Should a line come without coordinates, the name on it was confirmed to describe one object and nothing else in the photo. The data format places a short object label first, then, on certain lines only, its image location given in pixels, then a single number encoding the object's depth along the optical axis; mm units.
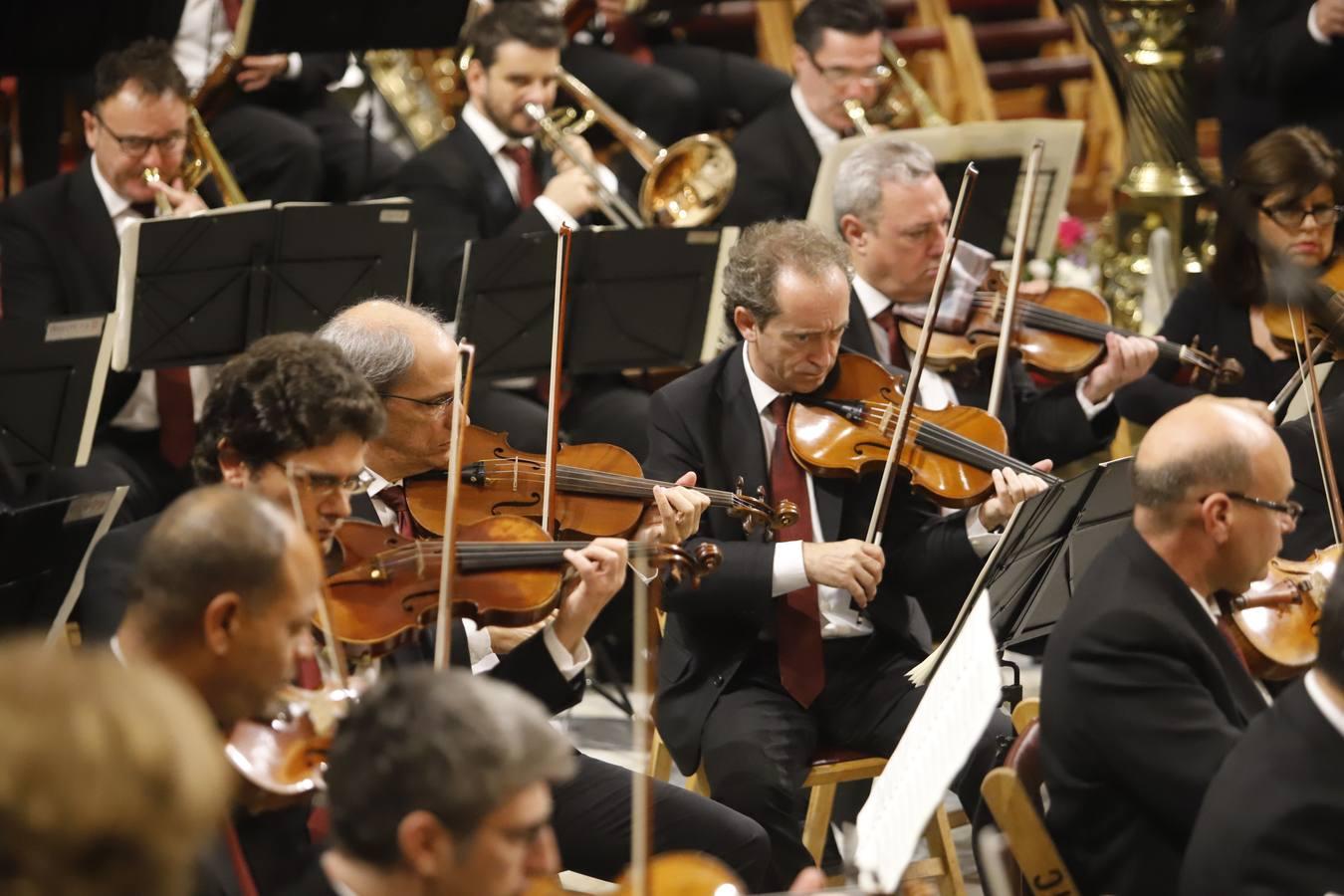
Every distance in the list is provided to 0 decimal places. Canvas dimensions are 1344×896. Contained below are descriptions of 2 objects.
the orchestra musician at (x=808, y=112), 12047
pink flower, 12984
